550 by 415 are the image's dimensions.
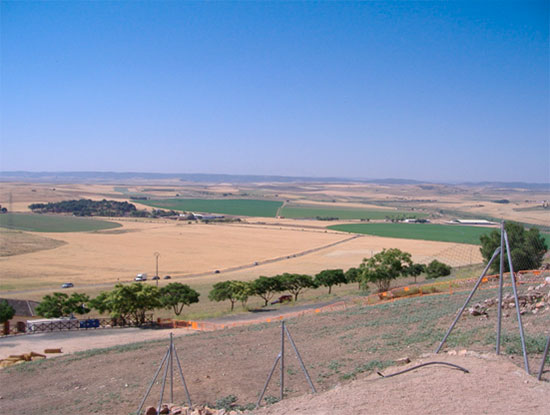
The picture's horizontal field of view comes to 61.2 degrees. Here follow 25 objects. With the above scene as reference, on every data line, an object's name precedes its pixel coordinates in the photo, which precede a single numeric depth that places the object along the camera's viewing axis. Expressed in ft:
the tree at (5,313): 96.03
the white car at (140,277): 169.07
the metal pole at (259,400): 34.96
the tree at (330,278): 141.38
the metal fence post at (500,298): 35.47
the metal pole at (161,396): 36.99
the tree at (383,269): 111.96
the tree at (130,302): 100.12
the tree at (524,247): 99.25
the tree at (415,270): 146.92
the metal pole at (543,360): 30.32
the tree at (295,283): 129.70
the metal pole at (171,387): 39.00
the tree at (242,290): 116.47
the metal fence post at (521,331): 31.86
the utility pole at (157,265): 171.79
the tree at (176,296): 114.52
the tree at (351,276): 148.05
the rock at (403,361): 38.17
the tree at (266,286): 124.16
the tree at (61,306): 105.09
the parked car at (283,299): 124.09
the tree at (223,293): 118.73
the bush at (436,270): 143.74
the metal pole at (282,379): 35.81
